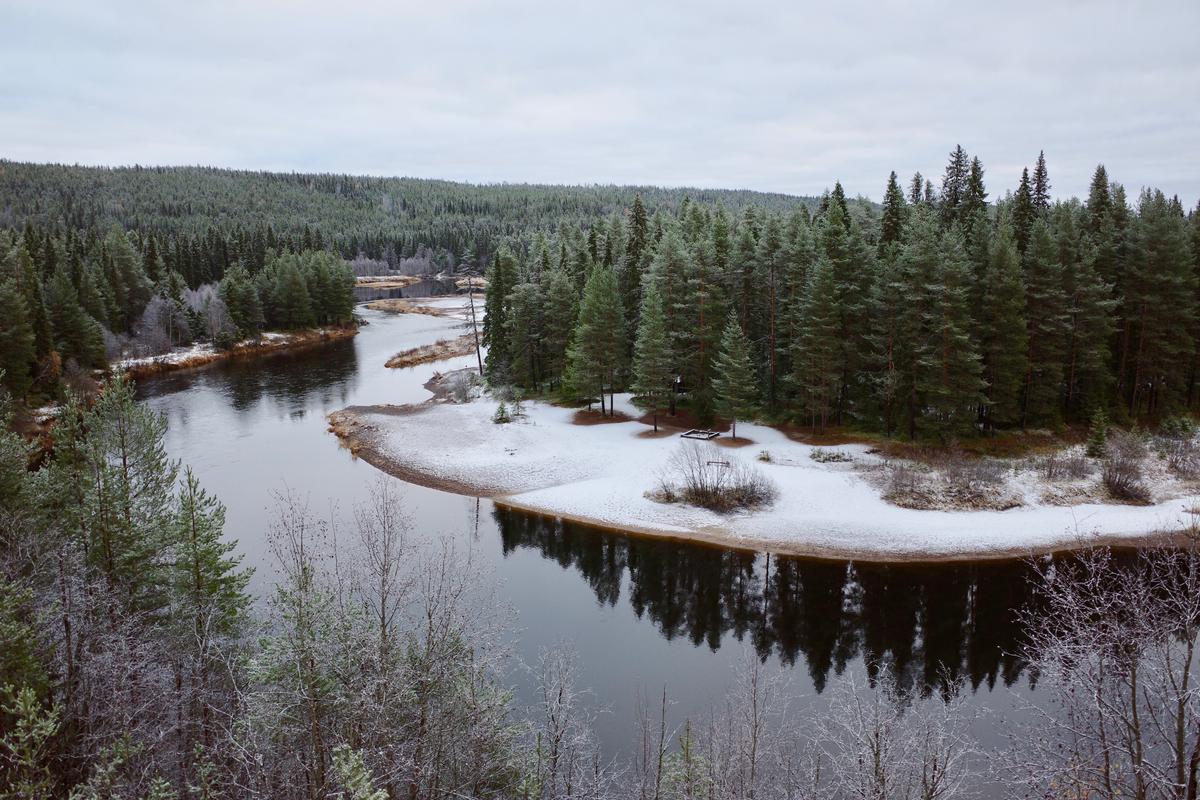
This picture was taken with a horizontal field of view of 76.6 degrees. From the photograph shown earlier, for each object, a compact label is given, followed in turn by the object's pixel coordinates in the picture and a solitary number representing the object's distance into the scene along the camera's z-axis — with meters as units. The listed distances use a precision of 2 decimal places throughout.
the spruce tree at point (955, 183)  58.09
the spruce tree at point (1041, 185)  57.12
